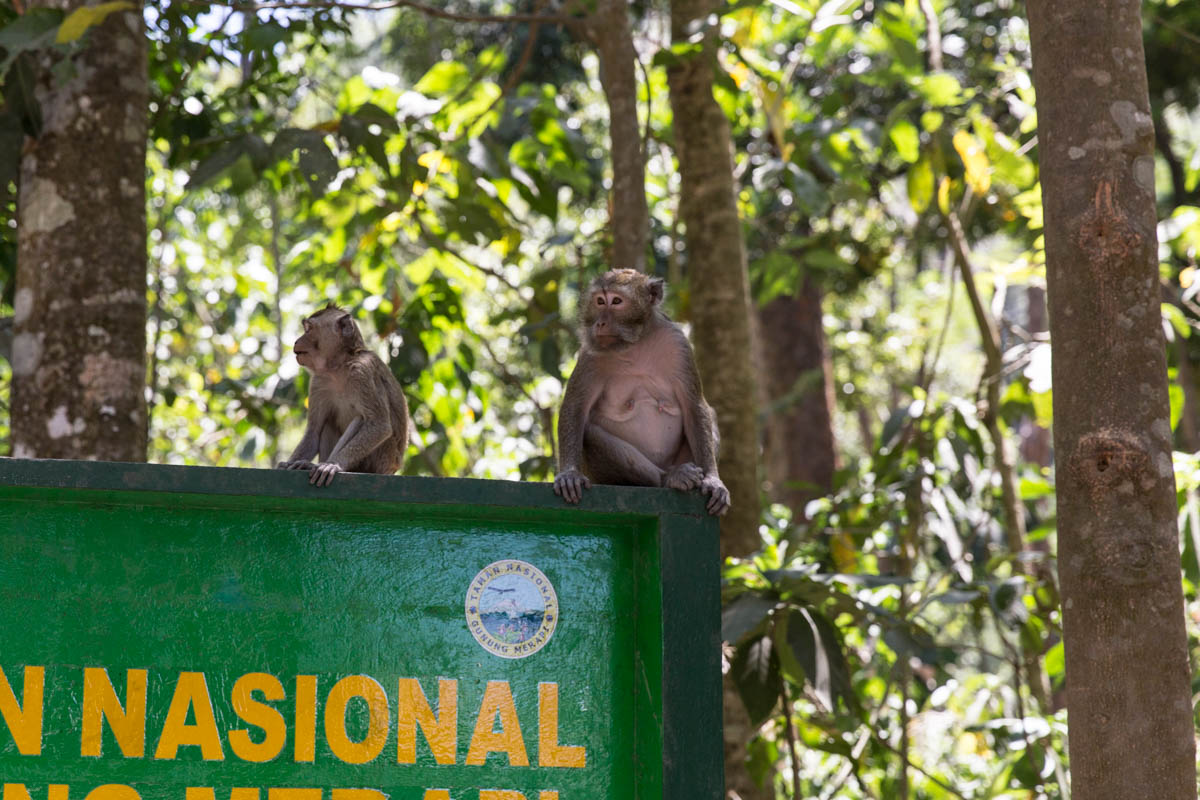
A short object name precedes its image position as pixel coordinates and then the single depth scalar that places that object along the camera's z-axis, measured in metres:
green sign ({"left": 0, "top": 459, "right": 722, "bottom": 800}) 5.27
